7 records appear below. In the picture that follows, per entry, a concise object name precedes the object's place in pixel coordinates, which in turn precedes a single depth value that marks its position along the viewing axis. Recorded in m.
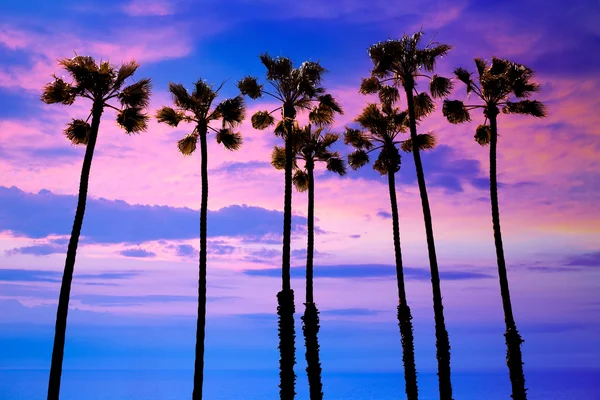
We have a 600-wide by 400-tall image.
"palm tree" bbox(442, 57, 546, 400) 42.69
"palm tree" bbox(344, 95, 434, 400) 47.06
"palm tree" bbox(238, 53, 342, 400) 40.38
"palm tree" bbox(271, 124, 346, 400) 43.31
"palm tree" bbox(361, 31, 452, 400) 41.19
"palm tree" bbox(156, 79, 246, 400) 40.50
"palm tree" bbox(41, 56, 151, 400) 32.16
